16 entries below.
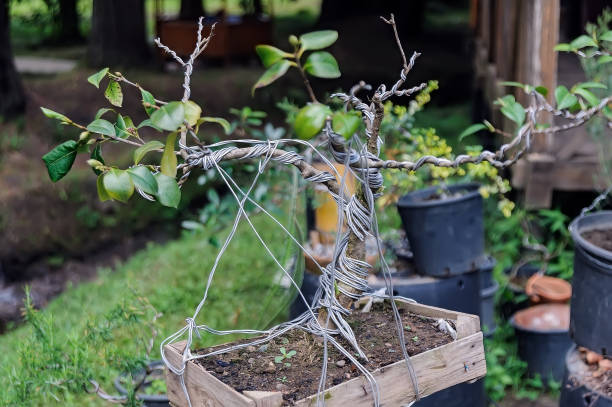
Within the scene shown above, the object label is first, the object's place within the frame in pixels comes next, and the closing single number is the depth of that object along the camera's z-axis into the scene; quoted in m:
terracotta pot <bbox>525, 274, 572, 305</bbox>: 4.62
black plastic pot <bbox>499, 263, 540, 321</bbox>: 4.95
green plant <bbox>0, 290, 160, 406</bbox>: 2.99
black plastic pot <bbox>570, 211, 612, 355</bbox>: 2.97
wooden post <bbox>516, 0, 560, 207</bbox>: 4.55
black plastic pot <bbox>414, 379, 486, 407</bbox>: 3.34
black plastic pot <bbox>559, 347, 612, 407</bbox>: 2.92
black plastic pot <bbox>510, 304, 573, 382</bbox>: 4.34
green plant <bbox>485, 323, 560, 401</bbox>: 4.25
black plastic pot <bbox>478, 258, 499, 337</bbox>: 4.58
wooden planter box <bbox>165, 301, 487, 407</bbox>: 1.88
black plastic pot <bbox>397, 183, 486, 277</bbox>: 3.79
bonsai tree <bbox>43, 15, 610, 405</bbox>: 1.78
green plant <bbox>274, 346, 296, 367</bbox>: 2.12
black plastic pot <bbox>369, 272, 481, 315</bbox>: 3.68
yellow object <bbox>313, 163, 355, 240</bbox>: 4.19
